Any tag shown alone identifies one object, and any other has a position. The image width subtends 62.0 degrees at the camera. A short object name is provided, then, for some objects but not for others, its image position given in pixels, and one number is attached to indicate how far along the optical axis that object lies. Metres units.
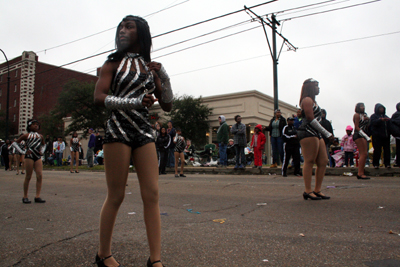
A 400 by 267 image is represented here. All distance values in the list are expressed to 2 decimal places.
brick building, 50.06
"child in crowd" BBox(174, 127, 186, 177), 11.56
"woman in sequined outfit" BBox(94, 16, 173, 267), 2.26
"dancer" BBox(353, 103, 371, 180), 7.78
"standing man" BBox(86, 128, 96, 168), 17.77
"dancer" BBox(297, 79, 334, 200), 5.23
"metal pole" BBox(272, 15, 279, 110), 17.31
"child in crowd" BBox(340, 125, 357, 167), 12.02
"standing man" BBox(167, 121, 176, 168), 14.65
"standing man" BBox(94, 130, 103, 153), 19.71
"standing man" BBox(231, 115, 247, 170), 11.79
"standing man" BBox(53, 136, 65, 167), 20.53
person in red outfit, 11.77
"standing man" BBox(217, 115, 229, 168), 13.41
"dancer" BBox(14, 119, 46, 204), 6.23
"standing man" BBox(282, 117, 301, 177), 10.15
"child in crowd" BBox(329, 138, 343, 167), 12.99
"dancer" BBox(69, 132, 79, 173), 14.62
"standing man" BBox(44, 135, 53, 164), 25.50
